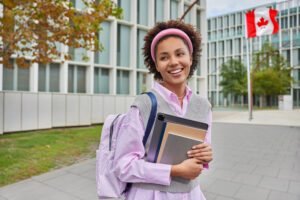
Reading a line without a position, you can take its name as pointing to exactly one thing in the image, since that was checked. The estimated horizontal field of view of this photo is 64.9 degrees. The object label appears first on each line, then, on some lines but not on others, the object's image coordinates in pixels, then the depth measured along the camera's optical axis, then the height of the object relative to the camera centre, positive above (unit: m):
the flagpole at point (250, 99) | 16.19 +0.16
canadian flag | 13.62 +4.71
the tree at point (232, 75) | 37.04 +4.16
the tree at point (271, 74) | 31.08 +3.61
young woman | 1.26 -0.09
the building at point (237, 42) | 42.42 +12.01
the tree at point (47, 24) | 6.44 +2.24
